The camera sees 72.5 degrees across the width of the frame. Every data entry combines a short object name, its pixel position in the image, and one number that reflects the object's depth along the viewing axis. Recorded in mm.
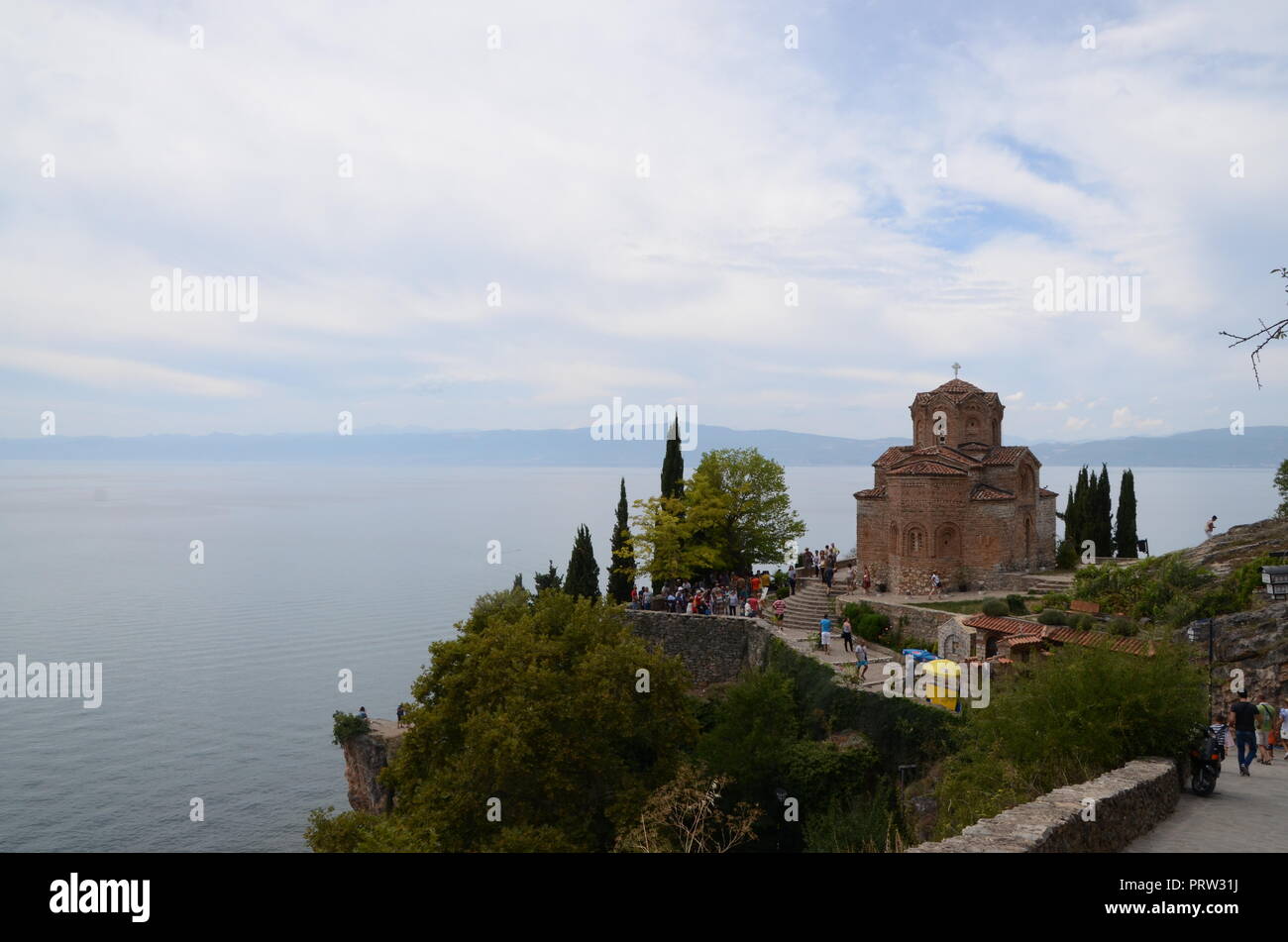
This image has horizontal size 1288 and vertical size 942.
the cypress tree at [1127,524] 48906
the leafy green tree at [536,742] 21219
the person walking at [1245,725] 14242
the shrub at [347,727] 36062
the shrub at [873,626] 31453
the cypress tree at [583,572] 42344
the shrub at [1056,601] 29261
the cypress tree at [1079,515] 47875
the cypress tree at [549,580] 47719
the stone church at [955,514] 34906
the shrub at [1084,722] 12352
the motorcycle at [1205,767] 12141
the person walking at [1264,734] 15523
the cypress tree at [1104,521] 47938
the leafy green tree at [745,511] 41344
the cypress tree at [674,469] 43612
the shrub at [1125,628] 25094
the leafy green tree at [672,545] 39906
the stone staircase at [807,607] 34156
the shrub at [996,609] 29684
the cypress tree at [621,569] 42188
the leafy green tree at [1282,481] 38969
